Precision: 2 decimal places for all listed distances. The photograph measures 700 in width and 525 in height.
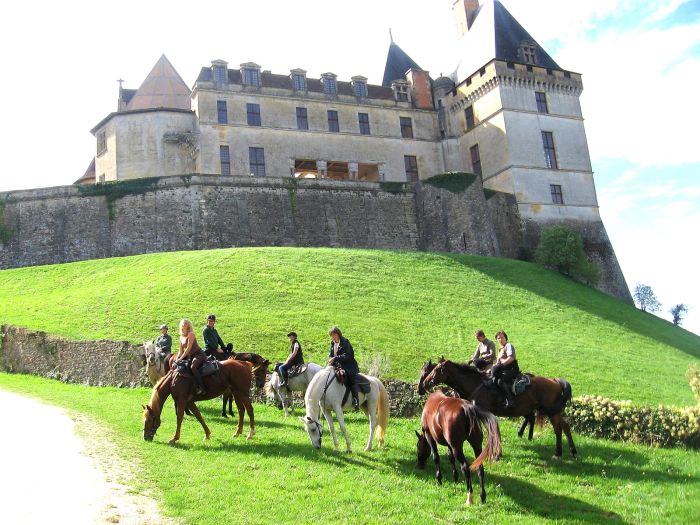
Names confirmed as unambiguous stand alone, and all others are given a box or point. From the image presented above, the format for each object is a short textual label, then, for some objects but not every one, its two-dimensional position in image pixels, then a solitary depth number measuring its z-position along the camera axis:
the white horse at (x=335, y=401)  13.28
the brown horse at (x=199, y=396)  13.57
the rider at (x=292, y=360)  15.91
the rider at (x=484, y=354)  14.25
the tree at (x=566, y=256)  46.97
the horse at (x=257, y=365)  17.47
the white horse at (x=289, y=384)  16.17
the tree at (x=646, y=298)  77.25
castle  48.06
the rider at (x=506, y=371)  13.00
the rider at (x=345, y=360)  13.38
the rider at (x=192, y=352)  13.95
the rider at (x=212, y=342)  16.55
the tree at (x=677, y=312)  75.00
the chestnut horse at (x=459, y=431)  10.48
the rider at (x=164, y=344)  17.94
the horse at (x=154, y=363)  18.03
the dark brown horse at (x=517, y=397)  12.88
